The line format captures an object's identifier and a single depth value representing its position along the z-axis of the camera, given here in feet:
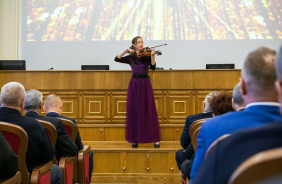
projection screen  27.91
